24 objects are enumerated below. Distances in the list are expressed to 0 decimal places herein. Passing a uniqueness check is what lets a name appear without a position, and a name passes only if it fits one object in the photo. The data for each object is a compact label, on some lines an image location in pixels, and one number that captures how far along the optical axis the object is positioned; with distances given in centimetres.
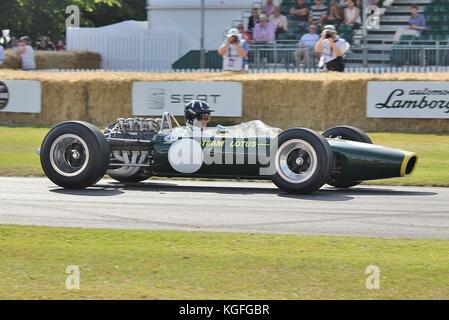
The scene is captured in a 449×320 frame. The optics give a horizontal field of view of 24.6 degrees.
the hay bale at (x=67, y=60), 2989
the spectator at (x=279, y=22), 2667
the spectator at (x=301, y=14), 2736
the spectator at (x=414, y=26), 2536
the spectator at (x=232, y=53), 2231
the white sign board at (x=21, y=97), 2216
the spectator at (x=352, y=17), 2616
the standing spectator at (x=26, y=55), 2642
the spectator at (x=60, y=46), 3687
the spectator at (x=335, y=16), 2648
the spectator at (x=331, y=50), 2166
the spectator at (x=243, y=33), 2619
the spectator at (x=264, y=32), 2616
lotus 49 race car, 1160
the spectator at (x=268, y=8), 2744
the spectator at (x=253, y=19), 2674
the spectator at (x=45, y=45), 3762
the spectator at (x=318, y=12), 2686
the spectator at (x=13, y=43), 3569
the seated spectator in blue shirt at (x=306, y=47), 2436
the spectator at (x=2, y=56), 2623
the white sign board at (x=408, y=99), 1909
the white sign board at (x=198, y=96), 2044
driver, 1270
